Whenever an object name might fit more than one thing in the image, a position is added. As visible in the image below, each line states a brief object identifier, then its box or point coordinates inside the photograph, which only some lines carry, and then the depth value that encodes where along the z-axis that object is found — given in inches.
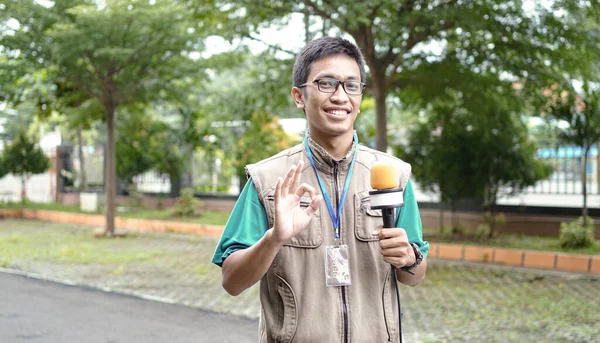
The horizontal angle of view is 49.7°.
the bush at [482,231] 474.0
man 81.5
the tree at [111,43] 457.1
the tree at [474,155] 448.5
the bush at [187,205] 678.5
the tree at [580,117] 416.8
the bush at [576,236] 414.9
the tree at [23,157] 808.3
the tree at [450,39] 339.6
